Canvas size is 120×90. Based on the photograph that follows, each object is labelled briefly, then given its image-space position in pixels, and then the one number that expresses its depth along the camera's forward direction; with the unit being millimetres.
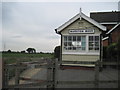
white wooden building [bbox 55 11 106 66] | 14383
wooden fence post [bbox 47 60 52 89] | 6005
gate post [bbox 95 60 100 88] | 6252
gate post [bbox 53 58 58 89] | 6109
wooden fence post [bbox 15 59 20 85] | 5648
